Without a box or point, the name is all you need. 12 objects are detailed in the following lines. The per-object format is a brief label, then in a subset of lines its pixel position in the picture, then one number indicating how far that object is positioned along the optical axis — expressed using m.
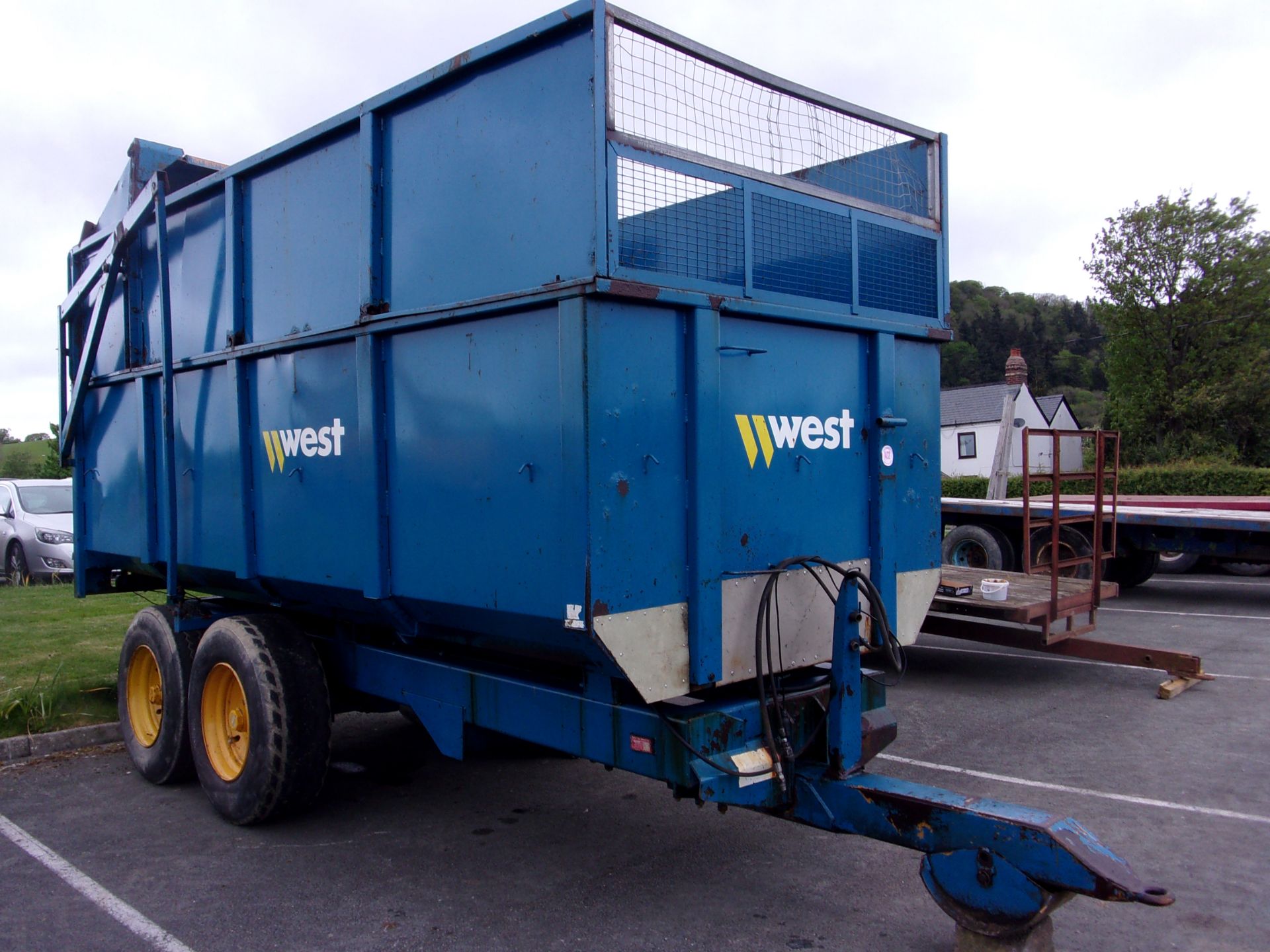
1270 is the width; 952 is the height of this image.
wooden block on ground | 7.60
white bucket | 8.05
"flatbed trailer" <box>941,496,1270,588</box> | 12.06
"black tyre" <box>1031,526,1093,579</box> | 12.19
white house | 49.00
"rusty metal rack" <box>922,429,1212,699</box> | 7.86
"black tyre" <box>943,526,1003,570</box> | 12.72
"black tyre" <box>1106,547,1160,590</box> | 13.39
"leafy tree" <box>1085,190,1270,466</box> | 38.56
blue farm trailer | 3.46
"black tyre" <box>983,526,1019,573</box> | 12.74
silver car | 14.94
